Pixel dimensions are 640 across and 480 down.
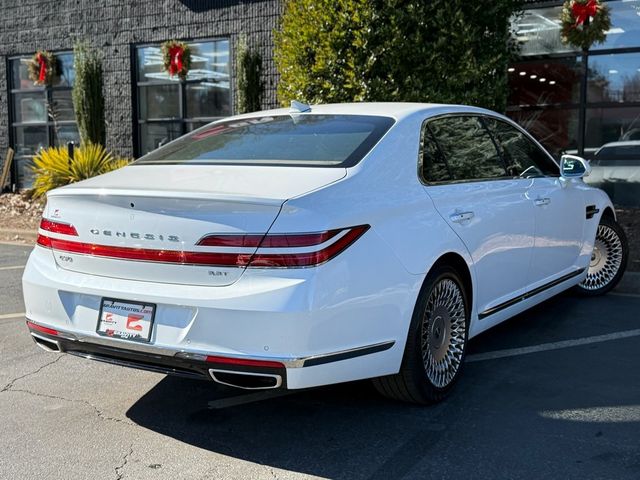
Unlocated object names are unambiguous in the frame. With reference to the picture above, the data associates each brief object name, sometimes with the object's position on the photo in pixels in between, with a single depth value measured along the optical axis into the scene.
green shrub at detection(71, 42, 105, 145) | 13.66
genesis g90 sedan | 3.10
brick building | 12.98
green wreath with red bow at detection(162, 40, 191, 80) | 13.12
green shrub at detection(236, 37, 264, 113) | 12.19
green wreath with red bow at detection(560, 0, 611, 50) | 9.89
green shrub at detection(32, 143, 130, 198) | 11.80
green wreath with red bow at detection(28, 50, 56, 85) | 14.90
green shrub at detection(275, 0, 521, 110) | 8.54
